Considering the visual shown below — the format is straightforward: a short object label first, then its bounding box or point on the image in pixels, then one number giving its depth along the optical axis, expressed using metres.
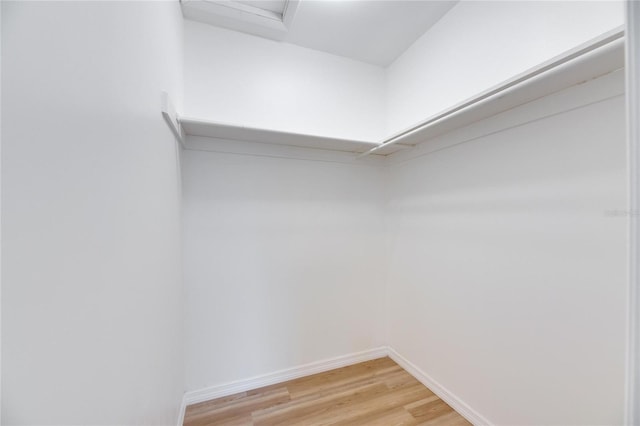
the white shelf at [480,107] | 0.87
